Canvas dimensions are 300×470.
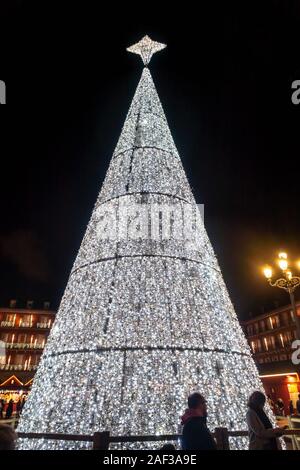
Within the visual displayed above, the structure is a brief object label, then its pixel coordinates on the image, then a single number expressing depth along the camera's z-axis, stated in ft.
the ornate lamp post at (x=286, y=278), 29.55
